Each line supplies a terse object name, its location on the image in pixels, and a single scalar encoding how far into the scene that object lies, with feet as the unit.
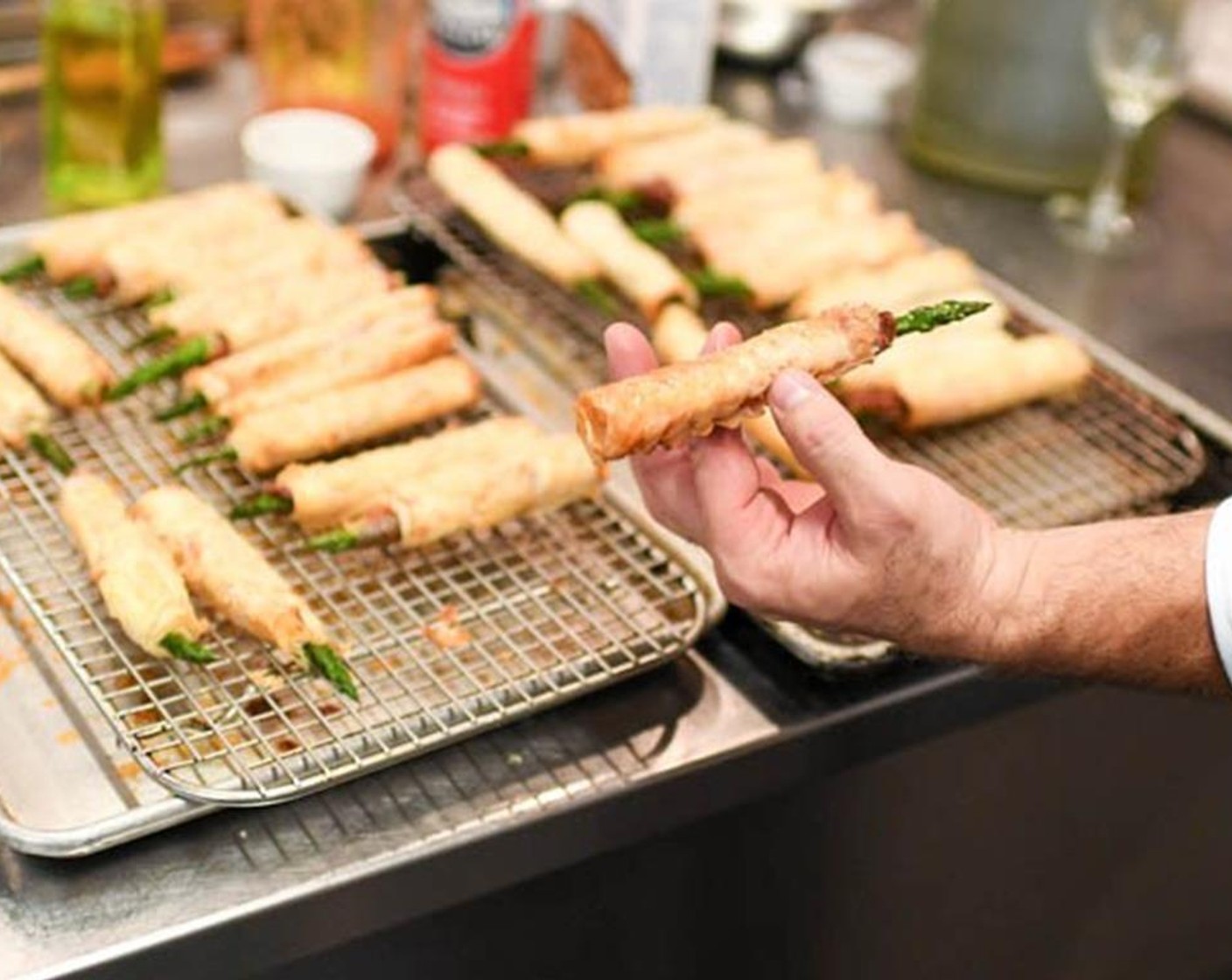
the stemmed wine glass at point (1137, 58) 7.14
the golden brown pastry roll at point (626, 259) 6.14
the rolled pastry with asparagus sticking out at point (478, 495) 4.83
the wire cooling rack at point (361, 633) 4.17
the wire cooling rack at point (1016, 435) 5.56
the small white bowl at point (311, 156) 6.63
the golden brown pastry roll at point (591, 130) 6.98
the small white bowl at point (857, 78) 8.31
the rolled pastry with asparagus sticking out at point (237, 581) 4.40
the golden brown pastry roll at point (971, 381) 5.72
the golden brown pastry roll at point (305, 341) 5.40
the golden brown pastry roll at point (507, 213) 6.22
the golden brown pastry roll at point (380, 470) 4.92
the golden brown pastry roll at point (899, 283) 6.23
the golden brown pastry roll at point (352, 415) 5.15
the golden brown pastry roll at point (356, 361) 5.39
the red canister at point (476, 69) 7.13
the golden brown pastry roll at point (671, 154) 6.92
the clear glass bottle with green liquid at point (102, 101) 6.52
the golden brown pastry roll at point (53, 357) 5.25
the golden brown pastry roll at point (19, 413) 5.09
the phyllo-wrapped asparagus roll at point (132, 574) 4.36
